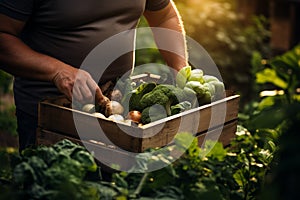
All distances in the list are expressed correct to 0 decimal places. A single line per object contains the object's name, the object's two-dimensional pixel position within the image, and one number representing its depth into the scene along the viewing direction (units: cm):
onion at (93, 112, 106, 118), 295
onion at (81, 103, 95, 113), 310
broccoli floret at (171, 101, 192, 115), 313
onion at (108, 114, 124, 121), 300
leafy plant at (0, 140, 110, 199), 218
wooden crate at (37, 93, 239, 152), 281
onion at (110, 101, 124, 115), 314
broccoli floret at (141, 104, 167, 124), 300
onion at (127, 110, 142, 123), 307
